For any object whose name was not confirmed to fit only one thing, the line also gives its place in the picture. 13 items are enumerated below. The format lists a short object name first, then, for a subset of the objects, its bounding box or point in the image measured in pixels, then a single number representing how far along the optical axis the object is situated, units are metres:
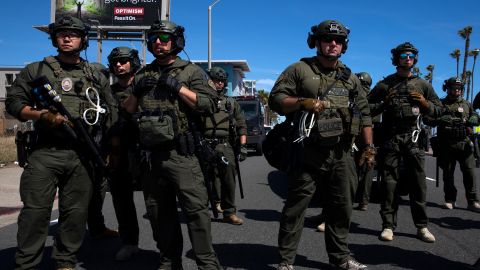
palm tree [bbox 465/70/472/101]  52.60
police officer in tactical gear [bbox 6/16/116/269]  3.25
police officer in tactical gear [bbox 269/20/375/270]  3.66
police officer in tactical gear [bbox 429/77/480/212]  6.89
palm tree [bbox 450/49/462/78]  51.75
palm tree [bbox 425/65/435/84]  59.48
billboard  27.41
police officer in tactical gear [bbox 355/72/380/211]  6.41
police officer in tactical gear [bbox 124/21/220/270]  3.22
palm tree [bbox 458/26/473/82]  40.12
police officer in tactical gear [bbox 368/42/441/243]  4.82
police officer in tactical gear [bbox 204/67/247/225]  5.88
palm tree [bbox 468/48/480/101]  46.53
